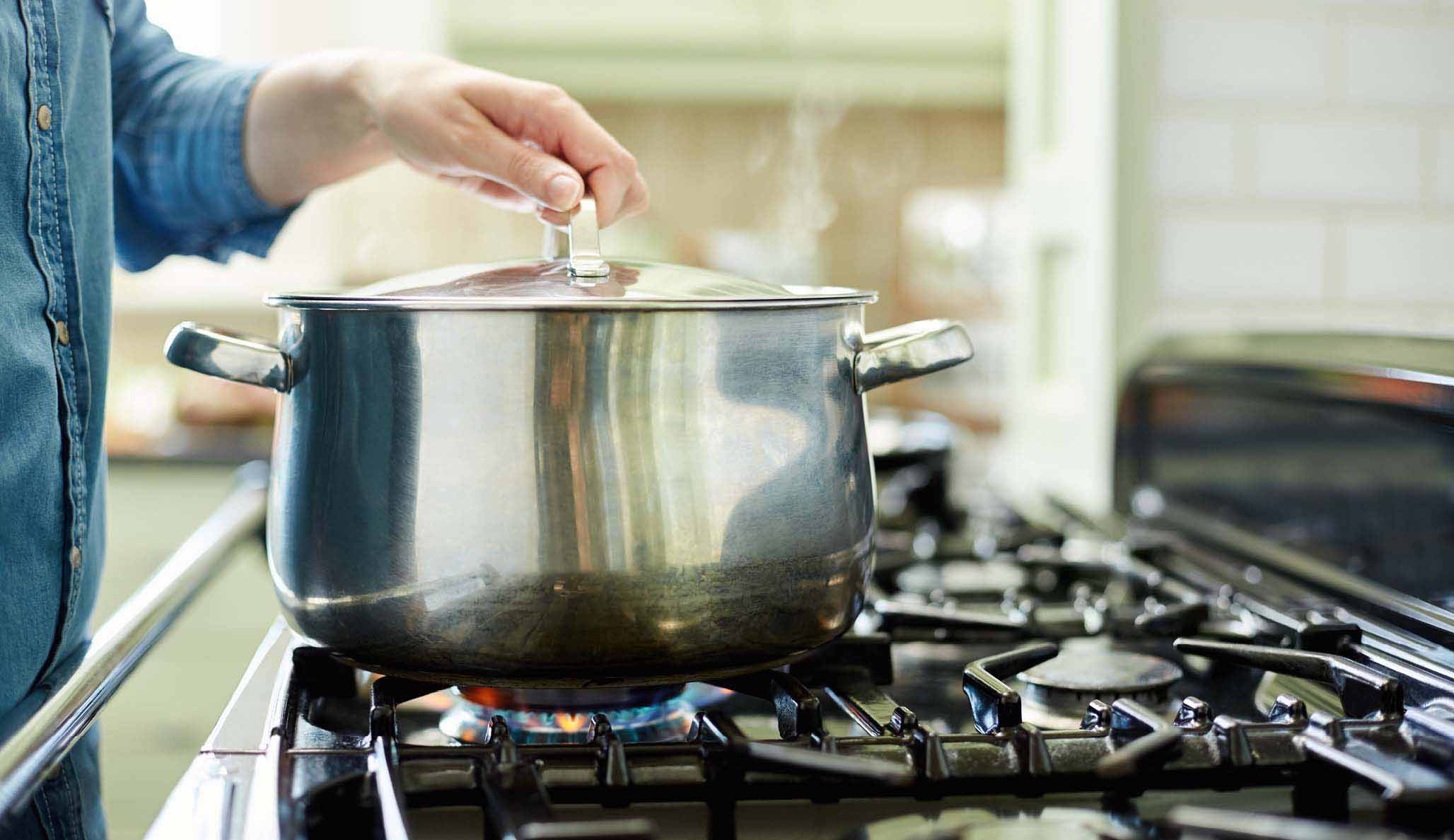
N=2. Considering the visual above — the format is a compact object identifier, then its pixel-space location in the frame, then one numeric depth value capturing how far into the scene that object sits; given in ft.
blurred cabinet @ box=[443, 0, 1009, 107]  12.42
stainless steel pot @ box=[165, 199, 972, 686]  1.46
